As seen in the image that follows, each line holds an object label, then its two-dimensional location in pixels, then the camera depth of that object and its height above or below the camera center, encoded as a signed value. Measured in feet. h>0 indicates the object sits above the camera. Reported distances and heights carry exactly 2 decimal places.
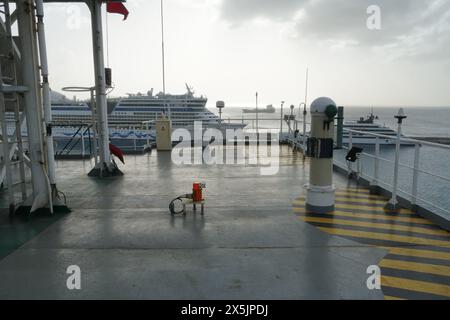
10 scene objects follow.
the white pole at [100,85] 26.61 +2.66
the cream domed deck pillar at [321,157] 18.39 -2.36
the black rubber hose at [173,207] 17.99 -5.06
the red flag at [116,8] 27.85 +9.44
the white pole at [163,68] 68.94 +10.23
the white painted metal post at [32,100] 16.65 +0.87
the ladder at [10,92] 16.71 +1.27
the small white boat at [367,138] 165.91 -11.13
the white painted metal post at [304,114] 34.51 +0.20
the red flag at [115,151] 29.84 -3.20
